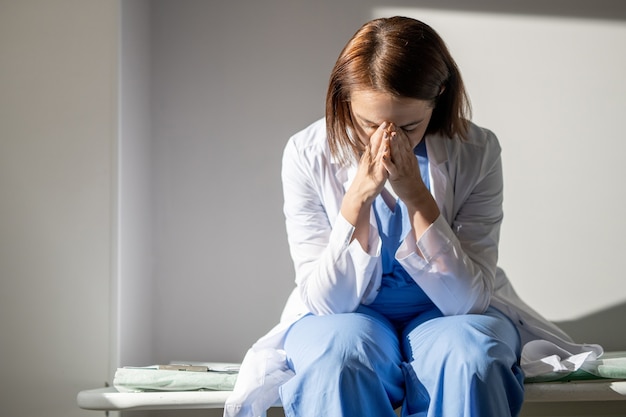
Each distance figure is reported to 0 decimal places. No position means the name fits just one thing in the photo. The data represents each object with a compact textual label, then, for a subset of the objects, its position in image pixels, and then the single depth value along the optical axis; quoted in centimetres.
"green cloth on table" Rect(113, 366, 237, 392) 350
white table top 342
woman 323
